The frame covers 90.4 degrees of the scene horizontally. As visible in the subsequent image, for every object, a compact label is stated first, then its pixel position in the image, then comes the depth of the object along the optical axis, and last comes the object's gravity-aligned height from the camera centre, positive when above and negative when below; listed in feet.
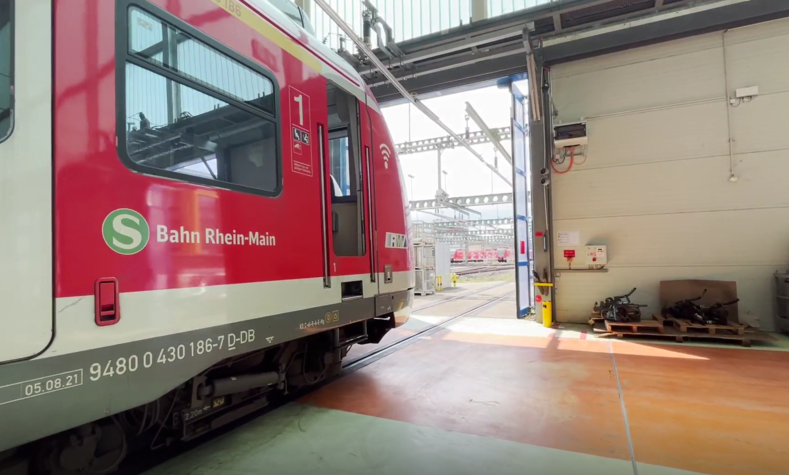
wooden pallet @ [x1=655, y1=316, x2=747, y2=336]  18.46 -4.19
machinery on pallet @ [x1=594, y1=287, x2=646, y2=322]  20.62 -3.61
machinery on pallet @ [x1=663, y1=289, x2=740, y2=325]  19.38 -3.61
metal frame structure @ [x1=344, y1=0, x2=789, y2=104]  21.06 +12.34
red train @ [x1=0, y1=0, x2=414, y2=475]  4.58 +0.52
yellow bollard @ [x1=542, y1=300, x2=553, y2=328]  23.91 -4.35
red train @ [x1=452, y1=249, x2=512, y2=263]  132.31 -3.07
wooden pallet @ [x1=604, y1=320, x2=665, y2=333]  19.63 -4.30
